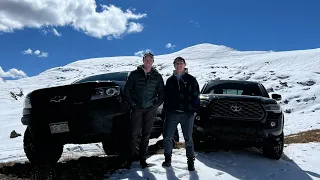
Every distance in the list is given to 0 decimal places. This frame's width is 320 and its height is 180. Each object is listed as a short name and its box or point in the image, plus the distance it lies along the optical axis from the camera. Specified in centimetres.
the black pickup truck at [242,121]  470
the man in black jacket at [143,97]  385
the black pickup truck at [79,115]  376
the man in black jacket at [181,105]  391
